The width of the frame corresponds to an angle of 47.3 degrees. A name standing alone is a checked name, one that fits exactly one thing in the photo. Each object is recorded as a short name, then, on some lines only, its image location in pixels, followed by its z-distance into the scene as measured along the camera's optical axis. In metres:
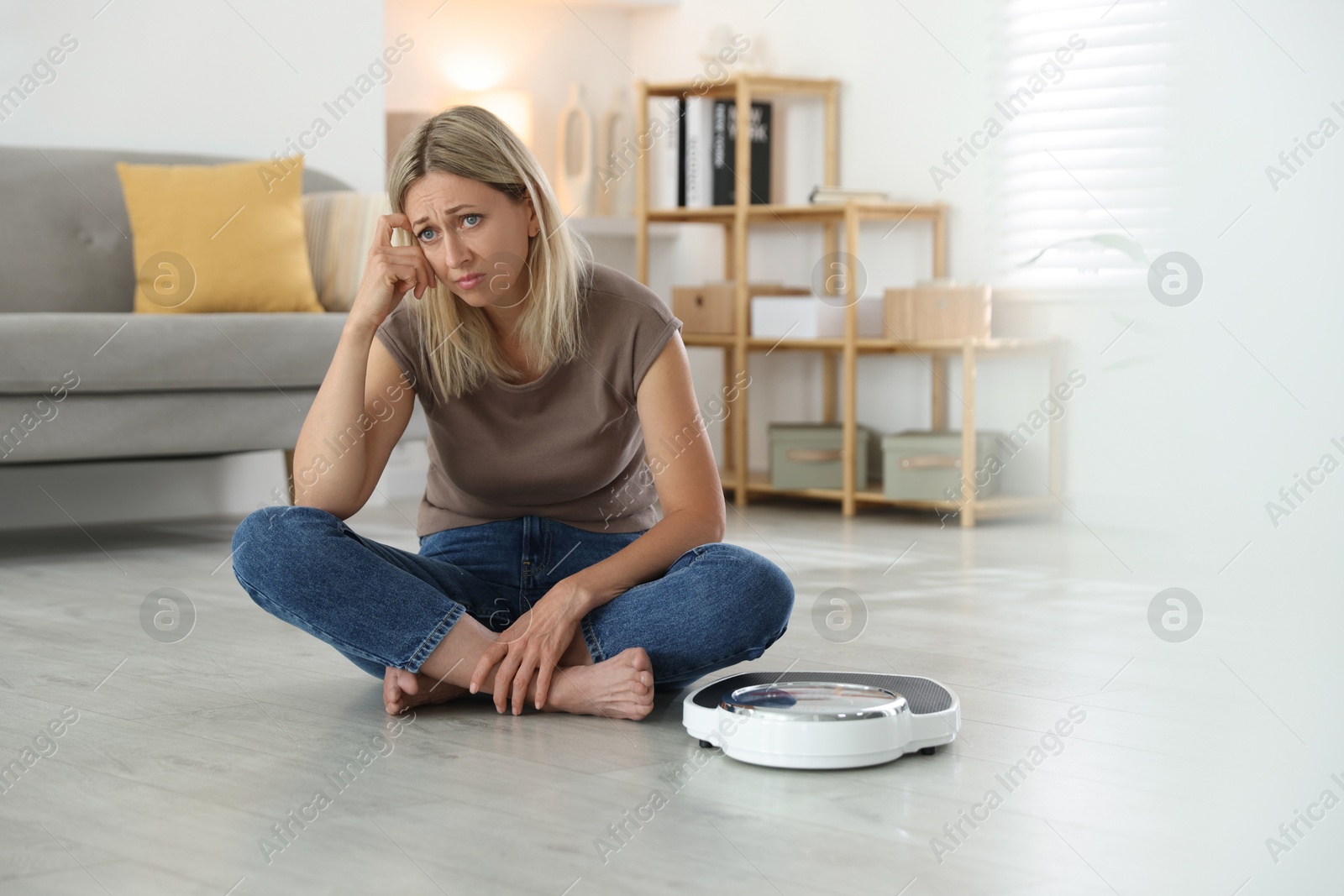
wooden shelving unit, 3.67
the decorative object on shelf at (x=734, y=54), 4.37
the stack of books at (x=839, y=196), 3.92
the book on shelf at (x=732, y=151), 4.23
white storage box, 3.93
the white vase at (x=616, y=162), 4.57
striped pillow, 3.65
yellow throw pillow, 3.43
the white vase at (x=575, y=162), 4.49
